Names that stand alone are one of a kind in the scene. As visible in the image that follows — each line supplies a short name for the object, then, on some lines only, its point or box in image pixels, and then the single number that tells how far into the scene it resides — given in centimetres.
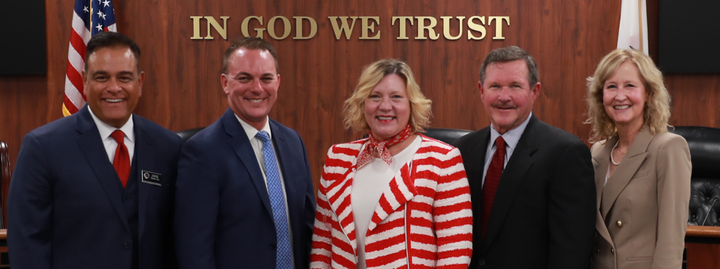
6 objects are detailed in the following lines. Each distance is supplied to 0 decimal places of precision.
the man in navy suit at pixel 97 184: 197
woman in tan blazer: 209
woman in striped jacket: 197
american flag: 460
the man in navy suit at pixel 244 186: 207
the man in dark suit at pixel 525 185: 205
